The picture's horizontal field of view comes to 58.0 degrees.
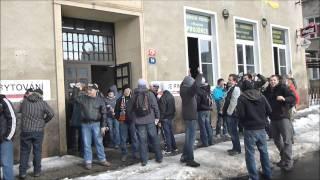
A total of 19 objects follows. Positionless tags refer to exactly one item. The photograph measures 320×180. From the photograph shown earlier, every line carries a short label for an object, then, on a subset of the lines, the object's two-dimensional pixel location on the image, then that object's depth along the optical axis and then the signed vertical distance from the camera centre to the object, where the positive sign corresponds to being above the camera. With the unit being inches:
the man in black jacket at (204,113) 276.8 -20.0
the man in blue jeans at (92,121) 229.8 -19.9
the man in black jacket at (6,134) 188.6 -23.1
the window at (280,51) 478.0 +65.3
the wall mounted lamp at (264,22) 449.9 +106.4
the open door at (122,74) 330.4 +23.8
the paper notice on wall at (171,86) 335.2 +8.6
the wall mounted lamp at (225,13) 399.3 +108.5
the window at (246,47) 423.5 +65.5
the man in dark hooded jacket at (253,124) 195.8 -22.9
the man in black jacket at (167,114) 264.9 -19.4
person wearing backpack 231.3 -17.8
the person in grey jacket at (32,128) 212.6 -22.2
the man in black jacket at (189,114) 227.3 -17.1
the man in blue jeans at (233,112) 246.2 -18.5
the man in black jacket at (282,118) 223.0 -22.2
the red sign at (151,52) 327.9 +47.9
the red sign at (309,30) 498.7 +101.8
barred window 311.9 +62.6
